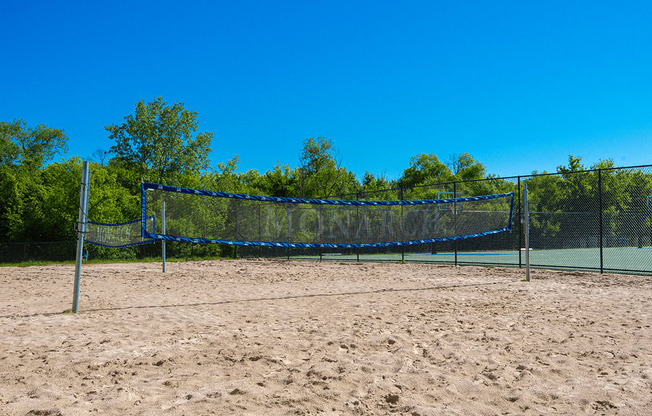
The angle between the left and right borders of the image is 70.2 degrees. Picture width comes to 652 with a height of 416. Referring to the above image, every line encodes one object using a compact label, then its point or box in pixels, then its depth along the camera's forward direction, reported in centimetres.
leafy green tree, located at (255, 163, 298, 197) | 3988
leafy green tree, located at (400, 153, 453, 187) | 5262
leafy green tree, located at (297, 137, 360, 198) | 3600
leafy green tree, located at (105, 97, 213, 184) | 3412
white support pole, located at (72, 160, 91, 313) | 639
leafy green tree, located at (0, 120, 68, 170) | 3120
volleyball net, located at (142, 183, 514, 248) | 848
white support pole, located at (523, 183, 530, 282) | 936
